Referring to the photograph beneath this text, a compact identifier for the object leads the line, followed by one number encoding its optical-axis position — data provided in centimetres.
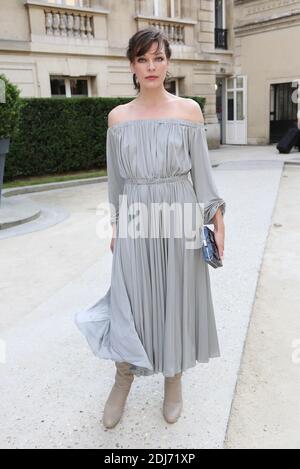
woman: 204
